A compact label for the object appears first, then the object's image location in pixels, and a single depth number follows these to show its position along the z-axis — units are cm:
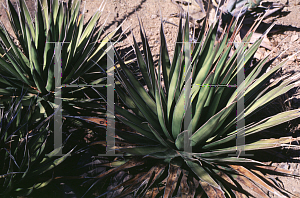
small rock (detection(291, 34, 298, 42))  347
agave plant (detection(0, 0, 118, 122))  219
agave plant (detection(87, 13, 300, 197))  164
